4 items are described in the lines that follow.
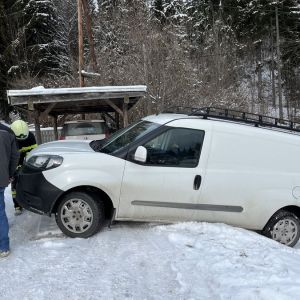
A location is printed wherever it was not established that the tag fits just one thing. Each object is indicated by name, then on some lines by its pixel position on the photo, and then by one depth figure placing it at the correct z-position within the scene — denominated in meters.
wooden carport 8.55
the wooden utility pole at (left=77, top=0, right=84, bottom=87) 14.27
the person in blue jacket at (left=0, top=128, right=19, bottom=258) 3.44
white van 3.86
